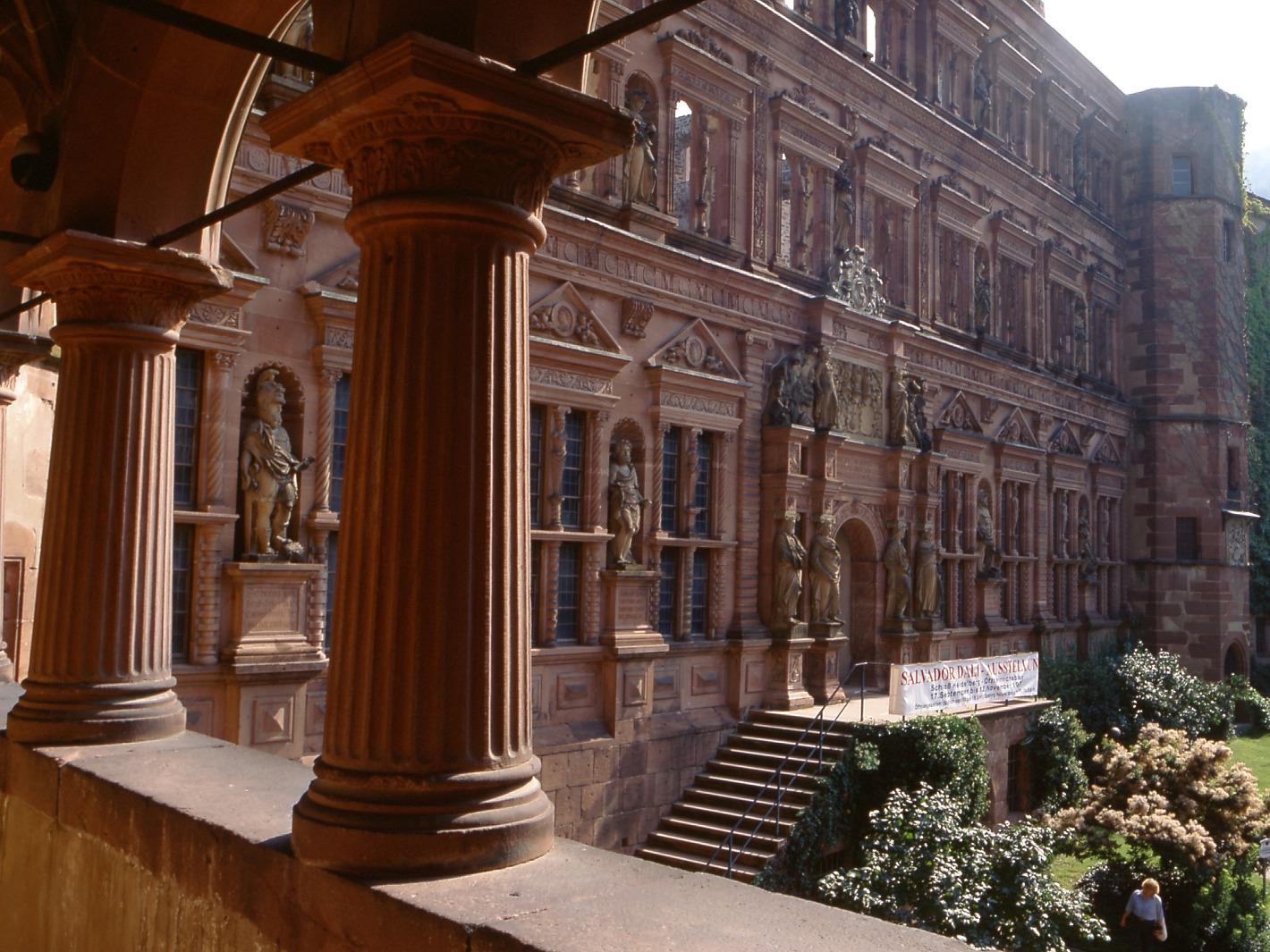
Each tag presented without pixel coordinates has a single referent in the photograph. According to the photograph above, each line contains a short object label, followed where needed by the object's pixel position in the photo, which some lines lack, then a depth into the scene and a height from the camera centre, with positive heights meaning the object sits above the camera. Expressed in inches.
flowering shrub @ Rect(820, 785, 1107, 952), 476.4 -129.1
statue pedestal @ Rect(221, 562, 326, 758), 444.8 -33.3
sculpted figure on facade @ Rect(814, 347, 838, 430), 746.8 +111.0
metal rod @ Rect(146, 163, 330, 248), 202.1 +64.9
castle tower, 1263.5 +206.0
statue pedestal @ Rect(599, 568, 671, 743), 603.5 -38.7
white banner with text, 653.9 -65.3
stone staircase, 581.0 -117.5
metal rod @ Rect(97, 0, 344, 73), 152.9 +69.8
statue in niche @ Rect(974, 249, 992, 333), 982.4 +226.4
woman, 549.6 -155.5
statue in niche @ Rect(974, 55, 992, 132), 999.6 +399.1
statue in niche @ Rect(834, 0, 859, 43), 802.8 +372.5
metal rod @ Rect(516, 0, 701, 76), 132.6 +60.7
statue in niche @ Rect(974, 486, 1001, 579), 958.4 +24.4
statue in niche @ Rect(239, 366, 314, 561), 453.7 +34.0
